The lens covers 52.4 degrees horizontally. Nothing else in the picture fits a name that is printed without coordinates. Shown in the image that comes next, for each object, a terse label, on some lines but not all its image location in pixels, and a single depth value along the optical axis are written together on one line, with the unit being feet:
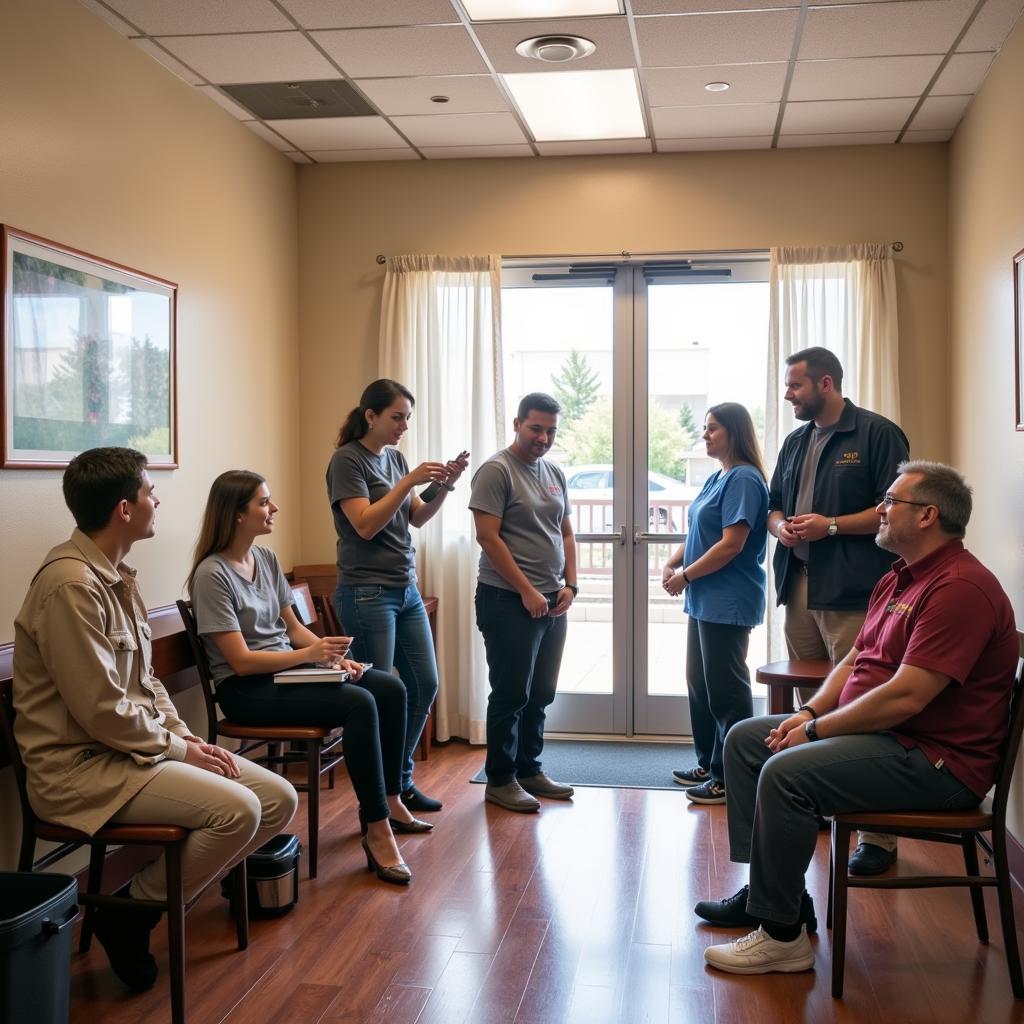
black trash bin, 6.58
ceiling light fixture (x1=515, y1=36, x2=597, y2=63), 12.05
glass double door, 16.81
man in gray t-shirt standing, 12.87
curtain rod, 16.30
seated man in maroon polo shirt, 8.09
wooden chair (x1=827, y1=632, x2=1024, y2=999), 8.18
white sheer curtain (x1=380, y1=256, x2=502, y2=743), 16.55
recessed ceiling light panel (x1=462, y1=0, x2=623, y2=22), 11.07
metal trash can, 9.98
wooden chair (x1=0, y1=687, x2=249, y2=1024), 7.90
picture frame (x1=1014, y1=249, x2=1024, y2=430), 11.37
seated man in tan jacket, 7.88
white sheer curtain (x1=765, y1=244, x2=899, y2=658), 15.55
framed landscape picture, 9.84
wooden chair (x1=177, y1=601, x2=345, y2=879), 10.75
